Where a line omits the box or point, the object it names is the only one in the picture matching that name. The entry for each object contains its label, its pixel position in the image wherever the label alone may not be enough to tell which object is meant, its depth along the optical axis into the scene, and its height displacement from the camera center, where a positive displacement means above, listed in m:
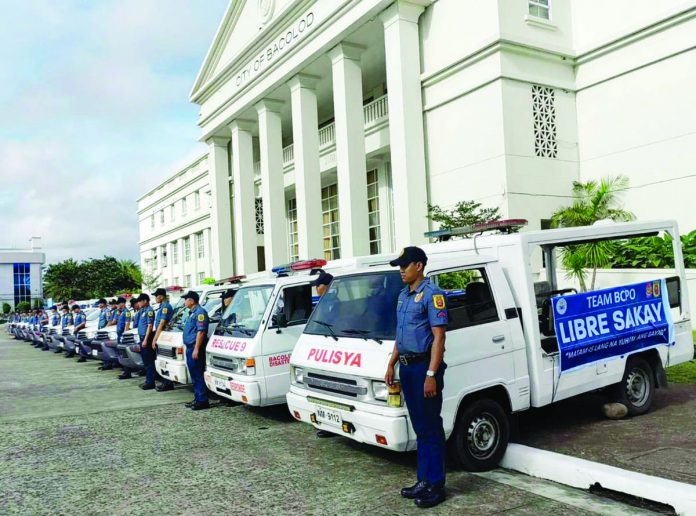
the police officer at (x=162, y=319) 10.05 -0.26
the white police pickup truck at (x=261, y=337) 7.37 -0.48
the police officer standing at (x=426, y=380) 4.48 -0.66
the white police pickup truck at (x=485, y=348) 5.11 -0.57
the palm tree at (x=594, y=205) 15.78 +1.98
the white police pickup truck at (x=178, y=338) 9.30 -0.56
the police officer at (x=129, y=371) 12.08 -1.31
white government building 15.22 +5.06
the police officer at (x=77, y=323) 16.16 -0.42
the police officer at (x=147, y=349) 10.50 -0.77
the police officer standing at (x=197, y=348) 8.53 -0.66
